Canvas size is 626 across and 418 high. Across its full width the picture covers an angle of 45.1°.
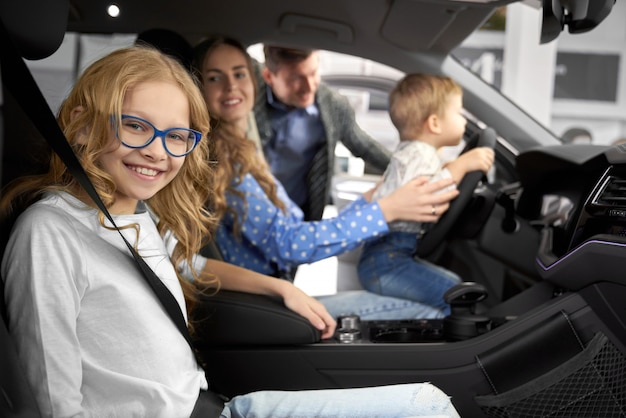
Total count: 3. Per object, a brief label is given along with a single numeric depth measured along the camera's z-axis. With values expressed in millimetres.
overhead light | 1639
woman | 1831
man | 2133
